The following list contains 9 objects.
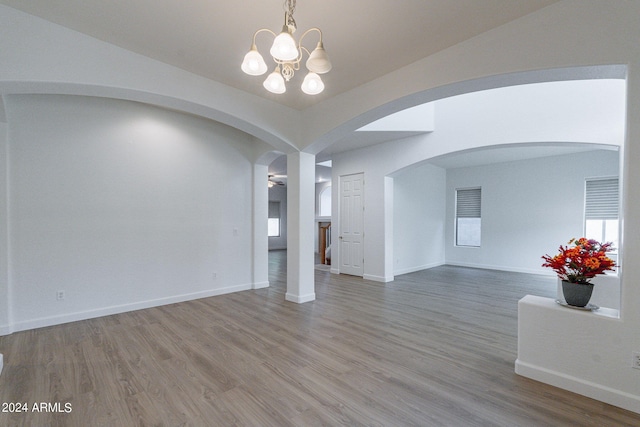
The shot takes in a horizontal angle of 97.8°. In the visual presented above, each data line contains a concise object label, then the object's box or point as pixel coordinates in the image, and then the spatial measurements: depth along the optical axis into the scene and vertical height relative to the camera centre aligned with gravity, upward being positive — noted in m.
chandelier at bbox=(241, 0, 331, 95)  1.72 +1.03
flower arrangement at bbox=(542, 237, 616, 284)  2.24 -0.44
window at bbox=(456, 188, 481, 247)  8.41 -0.26
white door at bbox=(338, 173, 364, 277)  6.67 -0.40
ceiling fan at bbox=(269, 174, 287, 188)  10.25 +1.13
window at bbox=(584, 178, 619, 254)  6.33 -0.01
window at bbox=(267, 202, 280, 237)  13.11 -0.59
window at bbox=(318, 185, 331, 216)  12.35 +0.30
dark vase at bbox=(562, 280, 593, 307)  2.26 -0.69
